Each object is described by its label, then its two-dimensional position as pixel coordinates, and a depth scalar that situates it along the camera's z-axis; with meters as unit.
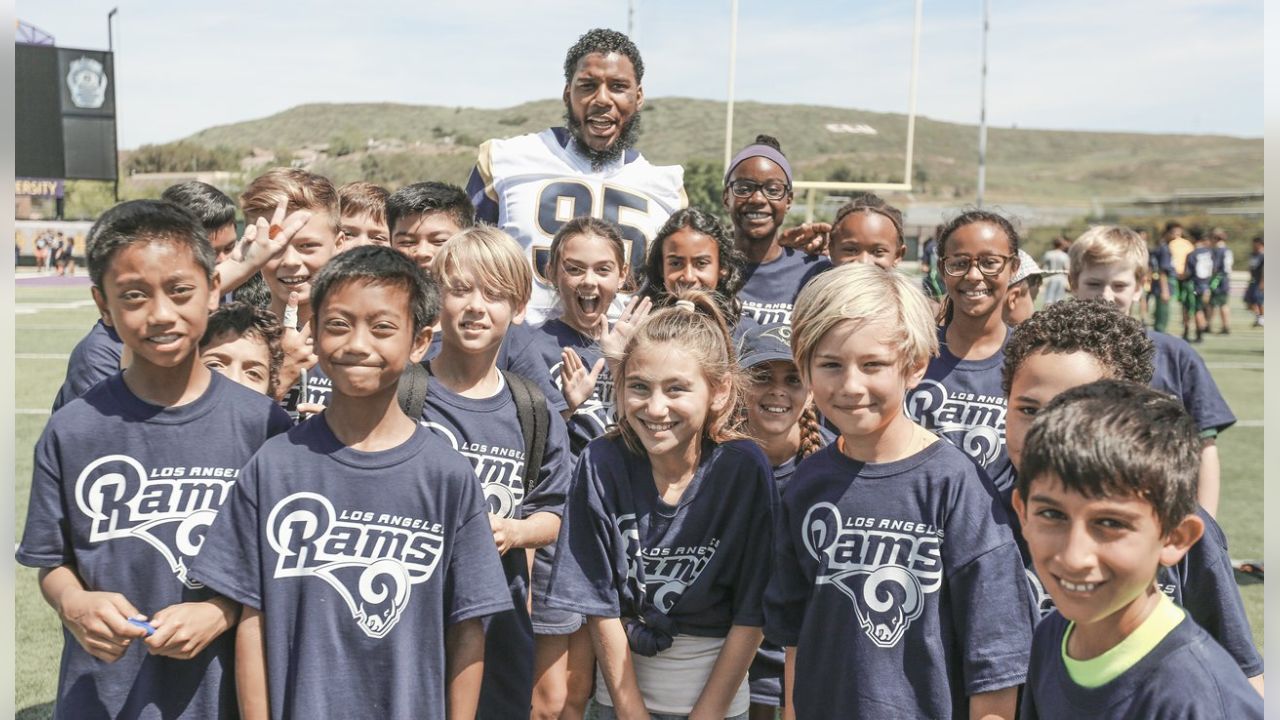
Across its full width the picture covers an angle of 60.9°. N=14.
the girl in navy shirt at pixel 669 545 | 2.72
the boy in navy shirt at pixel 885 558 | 2.30
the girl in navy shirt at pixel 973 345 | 3.17
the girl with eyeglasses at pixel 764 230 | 4.18
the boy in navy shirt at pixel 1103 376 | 2.23
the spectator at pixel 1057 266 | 22.48
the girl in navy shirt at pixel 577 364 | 3.17
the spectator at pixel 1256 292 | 19.50
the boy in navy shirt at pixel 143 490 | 2.32
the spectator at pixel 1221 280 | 19.69
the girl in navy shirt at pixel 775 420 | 3.16
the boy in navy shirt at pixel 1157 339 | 3.64
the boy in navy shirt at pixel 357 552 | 2.31
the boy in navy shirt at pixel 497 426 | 2.92
